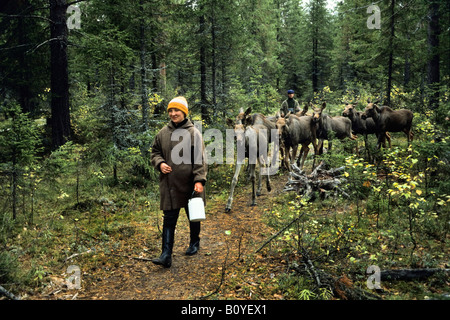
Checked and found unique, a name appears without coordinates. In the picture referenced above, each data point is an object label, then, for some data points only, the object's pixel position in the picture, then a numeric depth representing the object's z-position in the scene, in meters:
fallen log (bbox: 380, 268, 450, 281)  3.78
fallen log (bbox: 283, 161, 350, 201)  7.45
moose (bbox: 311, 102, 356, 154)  10.87
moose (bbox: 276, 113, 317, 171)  9.93
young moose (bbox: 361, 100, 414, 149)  10.34
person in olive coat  4.54
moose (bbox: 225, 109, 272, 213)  7.76
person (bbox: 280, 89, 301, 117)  13.37
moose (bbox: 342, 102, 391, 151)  10.90
